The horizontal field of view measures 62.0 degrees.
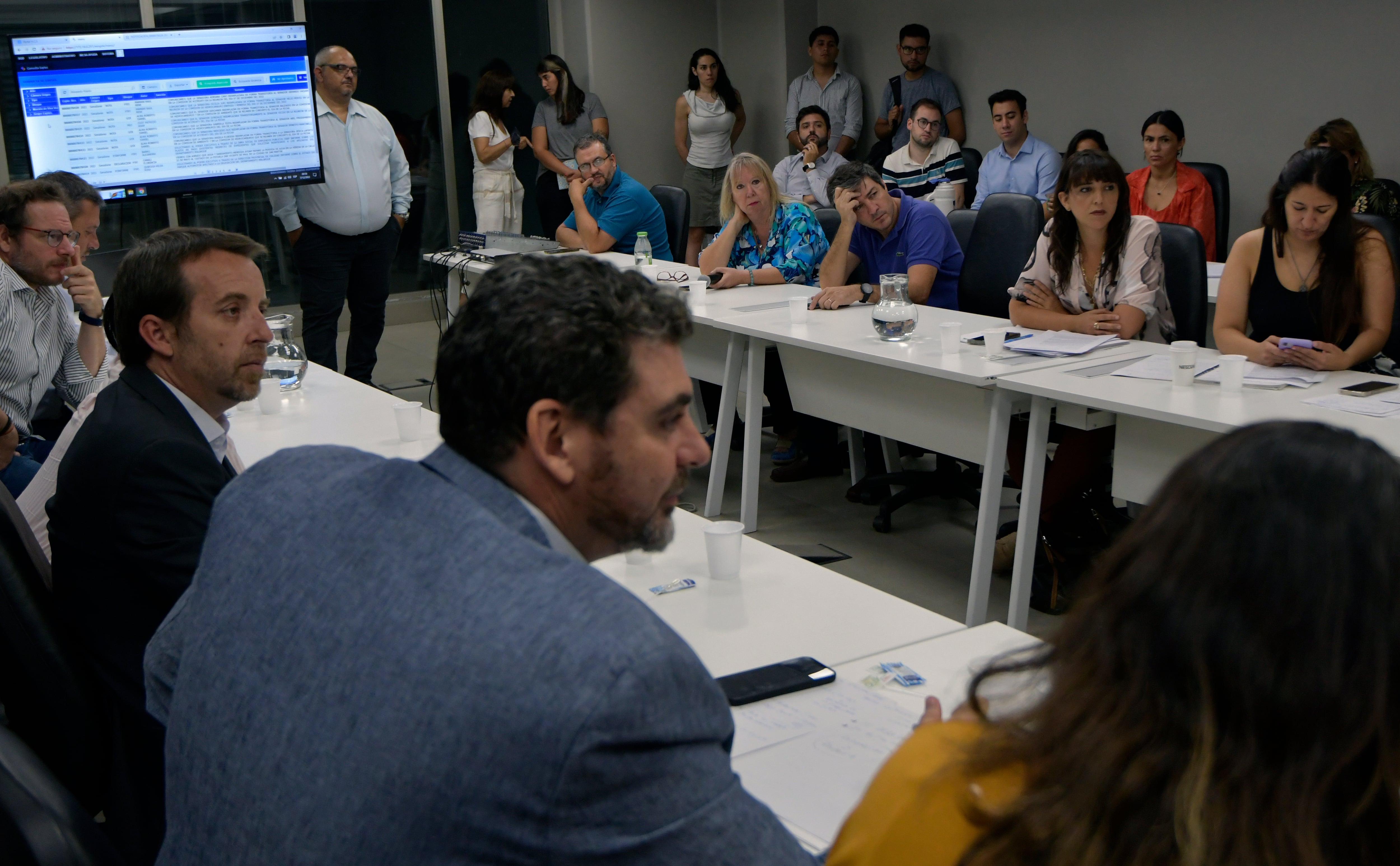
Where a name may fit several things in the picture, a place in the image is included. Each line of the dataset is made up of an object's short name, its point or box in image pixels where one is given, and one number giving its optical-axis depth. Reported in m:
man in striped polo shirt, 6.57
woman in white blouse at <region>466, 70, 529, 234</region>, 7.12
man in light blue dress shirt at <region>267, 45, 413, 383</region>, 5.07
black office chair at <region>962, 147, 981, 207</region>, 6.69
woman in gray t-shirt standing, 7.30
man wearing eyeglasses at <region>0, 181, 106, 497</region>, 2.88
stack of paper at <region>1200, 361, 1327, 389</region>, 2.63
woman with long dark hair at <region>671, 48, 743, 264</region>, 7.53
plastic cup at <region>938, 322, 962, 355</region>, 3.07
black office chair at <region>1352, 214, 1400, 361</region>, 2.89
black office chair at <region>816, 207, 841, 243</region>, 4.71
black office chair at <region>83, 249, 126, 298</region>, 3.82
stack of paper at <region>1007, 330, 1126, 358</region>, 3.03
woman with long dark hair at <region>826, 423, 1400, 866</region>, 0.69
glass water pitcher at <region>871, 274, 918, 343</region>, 3.29
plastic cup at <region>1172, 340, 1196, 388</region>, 2.60
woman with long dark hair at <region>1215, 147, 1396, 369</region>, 2.78
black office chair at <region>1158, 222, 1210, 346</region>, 3.27
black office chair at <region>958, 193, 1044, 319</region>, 3.90
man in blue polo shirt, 3.94
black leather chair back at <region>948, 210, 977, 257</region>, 4.23
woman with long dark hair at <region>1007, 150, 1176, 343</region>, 3.23
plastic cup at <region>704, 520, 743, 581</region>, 1.70
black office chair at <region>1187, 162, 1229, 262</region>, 5.17
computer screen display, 4.27
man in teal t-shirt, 5.18
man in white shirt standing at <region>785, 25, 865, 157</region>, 7.44
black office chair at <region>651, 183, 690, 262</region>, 5.48
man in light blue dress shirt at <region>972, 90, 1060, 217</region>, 6.15
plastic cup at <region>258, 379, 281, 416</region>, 2.81
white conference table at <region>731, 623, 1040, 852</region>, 1.16
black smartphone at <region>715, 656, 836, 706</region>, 1.35
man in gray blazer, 0.71
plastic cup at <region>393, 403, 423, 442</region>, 2.46
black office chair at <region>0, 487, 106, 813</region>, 1.57
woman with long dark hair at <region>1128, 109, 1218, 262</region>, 5.11
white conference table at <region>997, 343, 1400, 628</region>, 2.39
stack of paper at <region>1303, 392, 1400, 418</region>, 2.35
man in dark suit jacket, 1.59
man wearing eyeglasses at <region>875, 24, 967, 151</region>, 6.98
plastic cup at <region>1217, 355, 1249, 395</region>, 2.55
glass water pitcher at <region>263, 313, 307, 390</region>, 2.94
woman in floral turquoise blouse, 4.38
